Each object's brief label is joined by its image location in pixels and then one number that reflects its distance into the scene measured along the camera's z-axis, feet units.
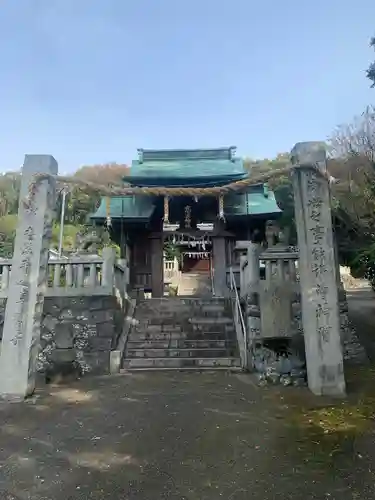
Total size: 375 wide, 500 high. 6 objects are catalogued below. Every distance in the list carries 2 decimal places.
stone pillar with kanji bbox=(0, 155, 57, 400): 18.71
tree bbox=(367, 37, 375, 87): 27.40
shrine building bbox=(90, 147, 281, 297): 45.32
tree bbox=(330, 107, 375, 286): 32.17
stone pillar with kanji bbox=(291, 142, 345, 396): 18.19
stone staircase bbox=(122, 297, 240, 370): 26.43
